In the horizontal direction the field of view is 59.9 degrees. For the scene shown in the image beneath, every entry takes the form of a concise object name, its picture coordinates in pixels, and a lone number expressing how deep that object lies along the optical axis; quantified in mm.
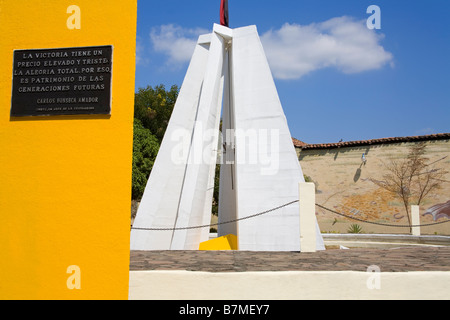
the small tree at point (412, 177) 16797
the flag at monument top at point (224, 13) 10203
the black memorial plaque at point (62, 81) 3996
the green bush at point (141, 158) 19581
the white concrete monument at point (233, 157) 8422
